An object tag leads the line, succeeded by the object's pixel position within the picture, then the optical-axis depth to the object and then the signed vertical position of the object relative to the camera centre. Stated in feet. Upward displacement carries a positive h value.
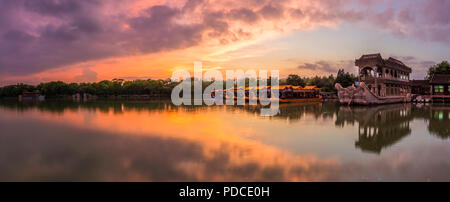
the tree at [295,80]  179.22 +9.61
